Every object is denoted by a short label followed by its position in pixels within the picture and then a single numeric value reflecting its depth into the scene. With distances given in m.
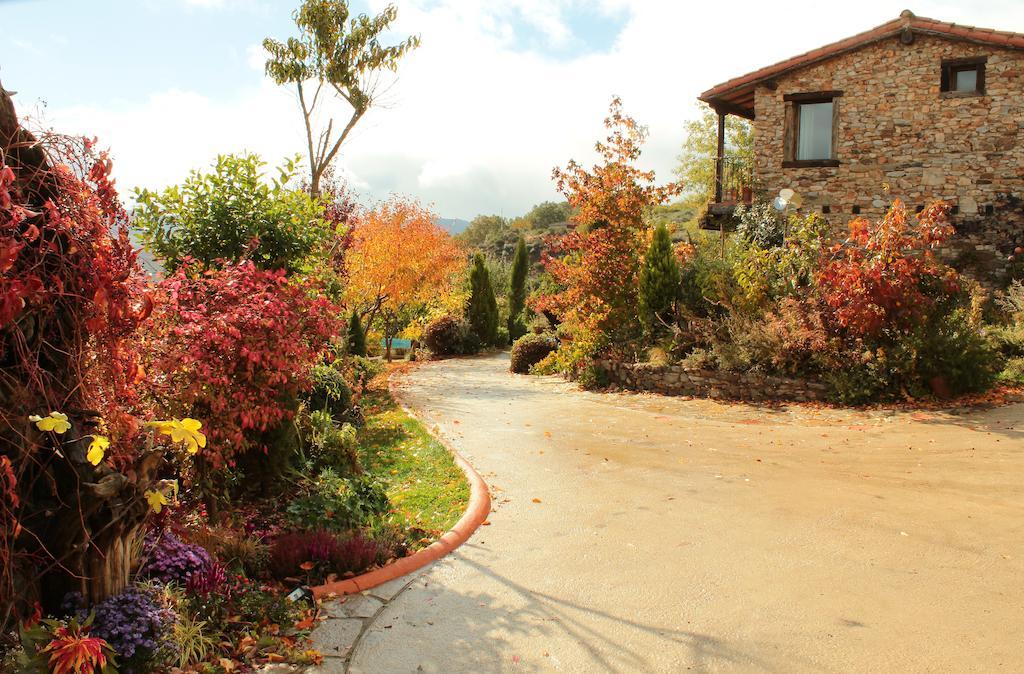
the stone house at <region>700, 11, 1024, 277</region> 16.72
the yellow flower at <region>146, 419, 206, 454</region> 3.35
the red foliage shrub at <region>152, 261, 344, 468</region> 5.18
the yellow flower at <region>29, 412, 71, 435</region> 3.05
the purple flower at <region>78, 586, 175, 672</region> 3.45
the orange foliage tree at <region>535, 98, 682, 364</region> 16.42
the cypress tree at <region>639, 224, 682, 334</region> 15.33
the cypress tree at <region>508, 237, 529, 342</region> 29.83
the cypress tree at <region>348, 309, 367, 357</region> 18.77
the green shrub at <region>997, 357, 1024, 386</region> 12.11
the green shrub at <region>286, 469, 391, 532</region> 5.97
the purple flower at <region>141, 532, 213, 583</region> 4.24
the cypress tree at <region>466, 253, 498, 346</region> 27.11
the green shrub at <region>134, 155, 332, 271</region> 7.41
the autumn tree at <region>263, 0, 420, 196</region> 18.34
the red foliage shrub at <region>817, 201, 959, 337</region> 11.45
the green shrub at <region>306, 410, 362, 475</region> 7.86
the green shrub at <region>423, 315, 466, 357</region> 24.78
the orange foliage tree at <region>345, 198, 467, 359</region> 22.16
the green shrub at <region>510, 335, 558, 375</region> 19.23
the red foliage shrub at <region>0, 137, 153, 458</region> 3.24
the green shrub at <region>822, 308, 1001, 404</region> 11.32
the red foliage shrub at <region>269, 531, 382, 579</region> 5.07
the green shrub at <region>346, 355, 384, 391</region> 13.12
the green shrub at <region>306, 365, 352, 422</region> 9.29
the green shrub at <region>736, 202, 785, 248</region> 17.22
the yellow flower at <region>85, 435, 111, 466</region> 3.12
